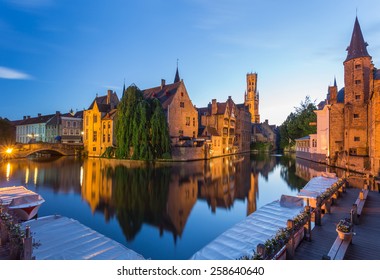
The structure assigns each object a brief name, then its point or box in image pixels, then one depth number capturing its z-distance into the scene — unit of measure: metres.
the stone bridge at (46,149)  46.91
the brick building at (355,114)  27.92
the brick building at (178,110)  45.62
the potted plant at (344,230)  7.23
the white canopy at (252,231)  7.45
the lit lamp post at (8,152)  45.16
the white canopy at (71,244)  6.89
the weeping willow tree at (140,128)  37.91
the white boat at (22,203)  11.02
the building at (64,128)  65.19
